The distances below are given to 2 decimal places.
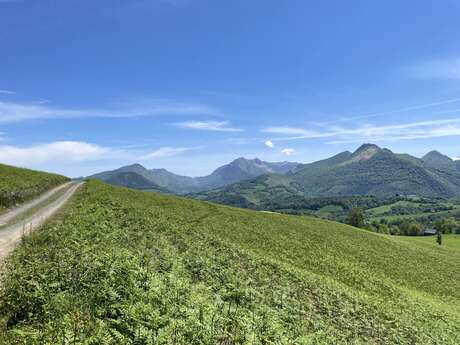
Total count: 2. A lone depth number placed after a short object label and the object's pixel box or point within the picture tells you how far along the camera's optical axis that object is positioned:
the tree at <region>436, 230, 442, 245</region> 123.14
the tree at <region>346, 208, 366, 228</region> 169.50
